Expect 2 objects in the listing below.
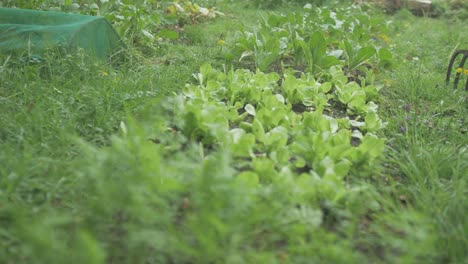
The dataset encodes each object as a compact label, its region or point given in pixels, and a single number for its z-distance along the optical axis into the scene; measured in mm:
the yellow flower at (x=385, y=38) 5369
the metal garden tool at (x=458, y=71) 3300
